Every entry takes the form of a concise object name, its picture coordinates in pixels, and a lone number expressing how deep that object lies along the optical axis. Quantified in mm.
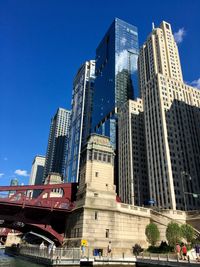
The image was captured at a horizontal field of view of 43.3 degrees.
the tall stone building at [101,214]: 47406
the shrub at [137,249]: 46238
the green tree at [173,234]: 44250
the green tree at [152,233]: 48625
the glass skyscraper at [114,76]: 165250
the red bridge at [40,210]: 52438
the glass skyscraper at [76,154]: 182575
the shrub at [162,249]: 41634
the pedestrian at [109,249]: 44603
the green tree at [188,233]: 44281
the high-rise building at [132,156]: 120819
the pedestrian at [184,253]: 32259
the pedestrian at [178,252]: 32353
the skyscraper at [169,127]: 102750
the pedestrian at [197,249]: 33062
